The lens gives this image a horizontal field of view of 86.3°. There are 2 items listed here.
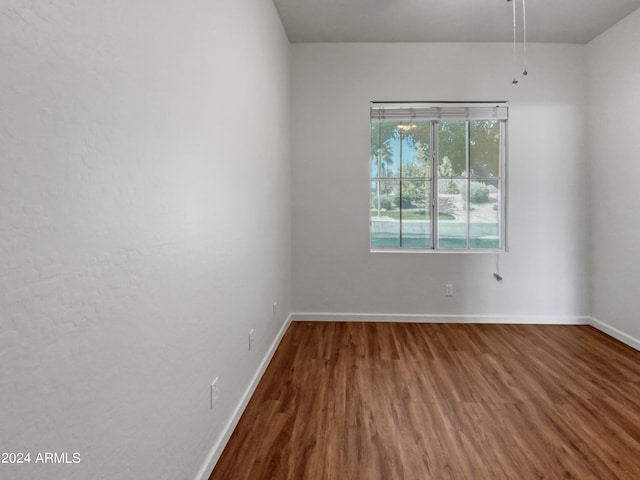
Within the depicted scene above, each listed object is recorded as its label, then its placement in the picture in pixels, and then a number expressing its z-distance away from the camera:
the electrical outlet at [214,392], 1.61
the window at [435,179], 3.71
